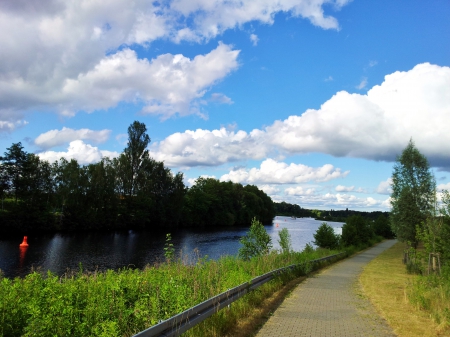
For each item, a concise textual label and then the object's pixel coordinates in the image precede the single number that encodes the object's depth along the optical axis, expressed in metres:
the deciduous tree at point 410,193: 26.25
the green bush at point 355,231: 40.06
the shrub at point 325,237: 33.44
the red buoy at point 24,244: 35.25
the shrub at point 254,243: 18.14
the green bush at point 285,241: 17.57
